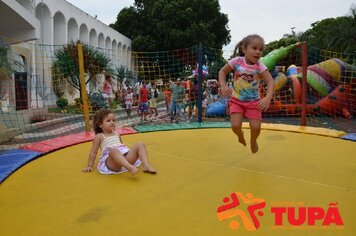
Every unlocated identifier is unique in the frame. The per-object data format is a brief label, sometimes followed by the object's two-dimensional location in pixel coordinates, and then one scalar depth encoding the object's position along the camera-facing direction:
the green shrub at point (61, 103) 13.42
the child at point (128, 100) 10.43
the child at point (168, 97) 11.57
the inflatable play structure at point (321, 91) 9.77
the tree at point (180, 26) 23.08
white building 8.70
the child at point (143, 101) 10.33
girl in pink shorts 3.20
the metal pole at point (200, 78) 6.08
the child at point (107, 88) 9.52
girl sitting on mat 2.77
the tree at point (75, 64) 13.23
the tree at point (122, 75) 18.36
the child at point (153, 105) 11.46
